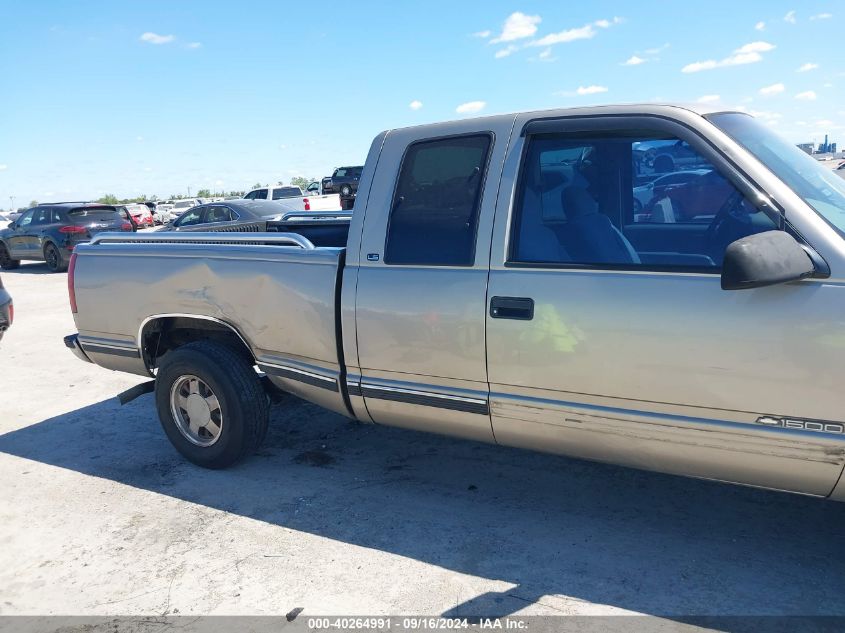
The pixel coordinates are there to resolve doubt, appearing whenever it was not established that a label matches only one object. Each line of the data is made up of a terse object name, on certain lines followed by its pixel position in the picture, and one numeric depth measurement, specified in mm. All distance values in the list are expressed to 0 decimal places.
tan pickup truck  2557
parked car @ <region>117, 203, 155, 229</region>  33062
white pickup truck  15062
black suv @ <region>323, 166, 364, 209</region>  30297
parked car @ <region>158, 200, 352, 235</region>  13922
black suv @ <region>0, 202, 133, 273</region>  15977
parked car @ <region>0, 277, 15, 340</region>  7086
